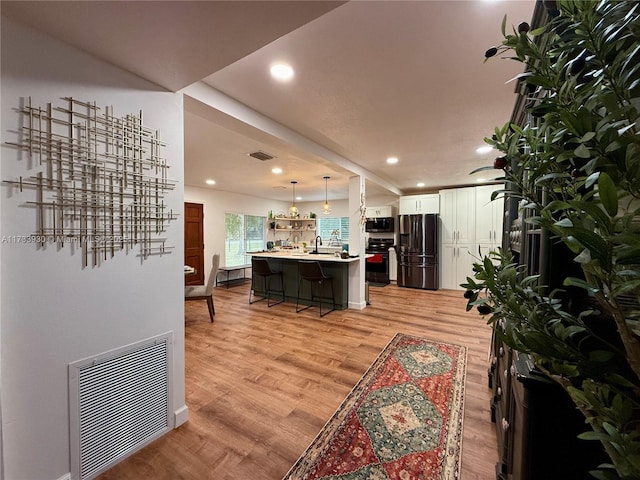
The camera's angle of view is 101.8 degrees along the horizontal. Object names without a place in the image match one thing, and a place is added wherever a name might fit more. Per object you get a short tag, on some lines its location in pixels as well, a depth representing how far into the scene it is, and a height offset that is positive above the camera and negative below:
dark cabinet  0.78 -0.61
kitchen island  4.60 -0.67
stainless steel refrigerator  6.09 -0.35
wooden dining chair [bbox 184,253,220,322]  3.90 -0.85
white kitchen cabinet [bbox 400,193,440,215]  6.22 +0.81
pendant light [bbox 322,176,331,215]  5.49 +1.23
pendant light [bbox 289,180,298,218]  6.12 +0.65
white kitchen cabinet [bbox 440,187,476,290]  5.91 +0.07
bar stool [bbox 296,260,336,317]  4.20 -0.58
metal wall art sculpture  1.26 +0.31
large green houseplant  0.45 +0.05
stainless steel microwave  6.86 +0.34
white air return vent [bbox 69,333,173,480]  1.38 -0.99
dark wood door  6.35 -0.11
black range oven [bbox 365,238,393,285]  6.86 -0.70
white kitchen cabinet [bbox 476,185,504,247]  5.63 +0.41
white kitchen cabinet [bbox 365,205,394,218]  6.95 +0.68
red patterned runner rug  1.48 -1.32
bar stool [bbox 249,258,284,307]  4.76 -0.71
